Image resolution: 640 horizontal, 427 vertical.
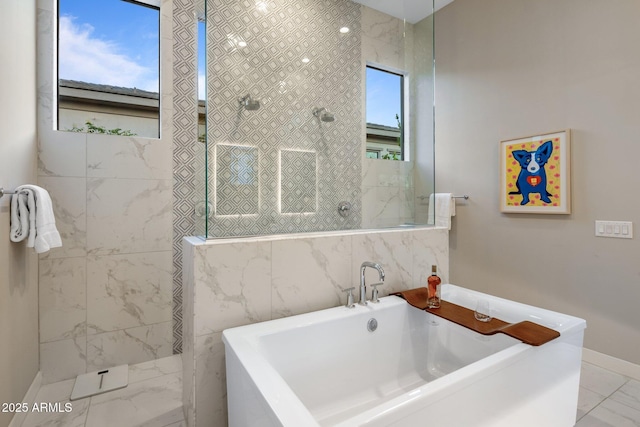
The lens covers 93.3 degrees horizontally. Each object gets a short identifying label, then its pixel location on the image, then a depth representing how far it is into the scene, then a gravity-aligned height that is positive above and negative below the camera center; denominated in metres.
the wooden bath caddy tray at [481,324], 1.29 -0.53
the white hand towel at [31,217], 1.55 -0.02
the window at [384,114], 2.62 +0.87
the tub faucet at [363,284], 1.64 -0.40
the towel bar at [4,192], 1.36 +0.11
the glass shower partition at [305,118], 1.83 +0.70
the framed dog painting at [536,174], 2.34 +0.31
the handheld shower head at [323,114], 2.40 +0.79
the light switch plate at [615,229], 2.06 -0.13
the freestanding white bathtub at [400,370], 0.94 -0.65
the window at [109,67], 2.19 +1.13
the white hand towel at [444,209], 3.03 +0.03
